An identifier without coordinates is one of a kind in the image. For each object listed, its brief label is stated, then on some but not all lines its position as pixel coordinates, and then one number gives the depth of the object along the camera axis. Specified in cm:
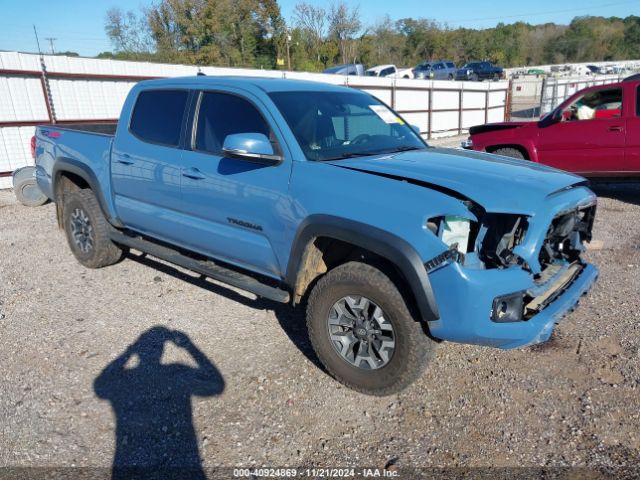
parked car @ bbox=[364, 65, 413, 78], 3353
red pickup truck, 741
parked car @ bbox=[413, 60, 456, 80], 4006
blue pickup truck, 266
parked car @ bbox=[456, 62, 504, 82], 4078
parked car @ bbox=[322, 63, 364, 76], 2722
